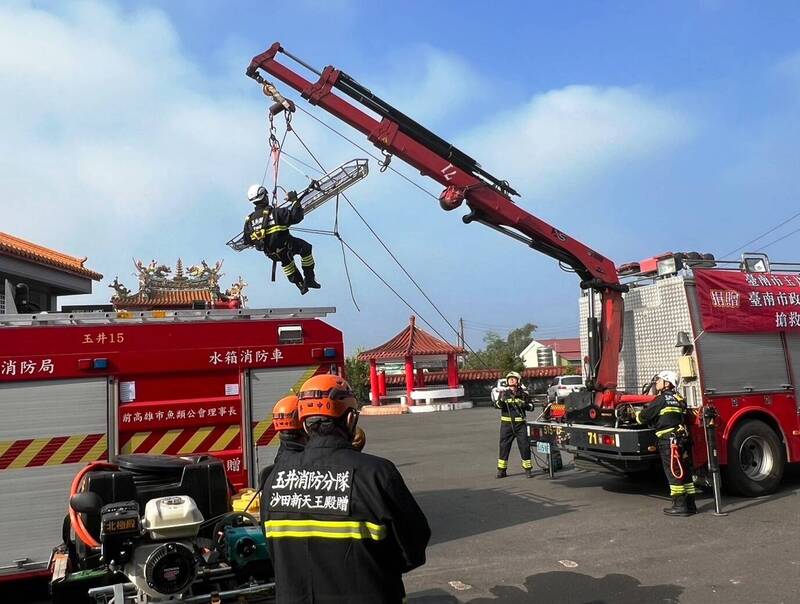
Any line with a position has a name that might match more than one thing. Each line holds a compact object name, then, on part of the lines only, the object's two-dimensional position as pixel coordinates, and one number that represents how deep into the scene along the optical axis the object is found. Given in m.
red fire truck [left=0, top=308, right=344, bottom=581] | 5.31
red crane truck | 8.48
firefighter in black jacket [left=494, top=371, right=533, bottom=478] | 10.45
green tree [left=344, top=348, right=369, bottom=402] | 38.22
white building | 76.56
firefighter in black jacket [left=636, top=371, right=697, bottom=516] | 7.57
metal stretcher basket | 8.47
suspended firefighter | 7.82
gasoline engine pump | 3.29
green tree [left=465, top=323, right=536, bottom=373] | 43.00
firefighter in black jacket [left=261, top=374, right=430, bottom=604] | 2.37
